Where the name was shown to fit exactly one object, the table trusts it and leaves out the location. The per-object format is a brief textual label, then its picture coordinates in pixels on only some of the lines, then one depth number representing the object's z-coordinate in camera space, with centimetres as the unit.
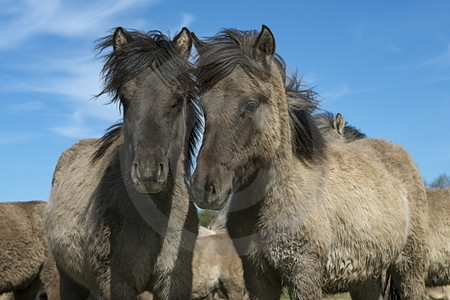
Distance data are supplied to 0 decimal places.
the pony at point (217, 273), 1200
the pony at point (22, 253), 1075
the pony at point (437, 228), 1076
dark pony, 545
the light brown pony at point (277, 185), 499
